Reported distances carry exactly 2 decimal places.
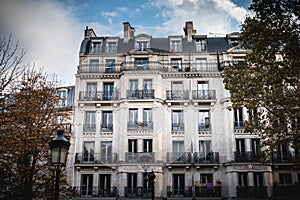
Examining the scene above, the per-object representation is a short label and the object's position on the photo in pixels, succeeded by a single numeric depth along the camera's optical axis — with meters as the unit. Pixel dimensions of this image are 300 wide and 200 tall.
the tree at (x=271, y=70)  13.72
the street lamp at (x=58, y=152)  9.71
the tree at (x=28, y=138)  18.31
